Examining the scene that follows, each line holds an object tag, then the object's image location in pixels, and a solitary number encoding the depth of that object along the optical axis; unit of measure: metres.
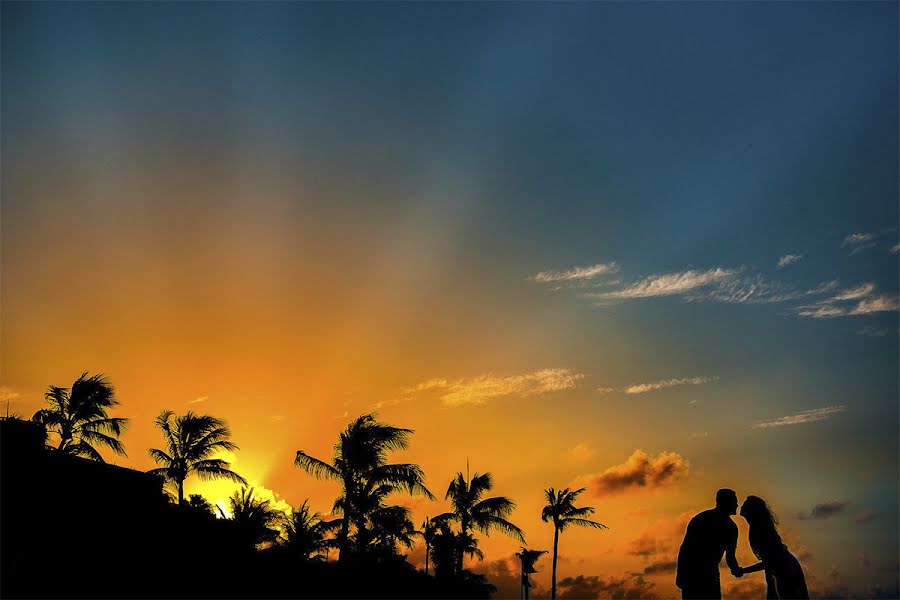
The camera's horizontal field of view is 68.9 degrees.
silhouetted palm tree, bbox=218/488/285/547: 33.19
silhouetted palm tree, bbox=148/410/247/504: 38.59
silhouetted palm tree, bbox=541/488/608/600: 59.19
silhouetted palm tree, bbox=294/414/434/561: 35.94
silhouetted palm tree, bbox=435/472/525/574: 50.22
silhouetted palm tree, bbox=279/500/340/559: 34.22
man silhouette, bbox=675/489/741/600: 8.59
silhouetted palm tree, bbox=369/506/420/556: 36.53
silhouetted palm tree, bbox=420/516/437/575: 51.72
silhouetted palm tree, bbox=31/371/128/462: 33.41
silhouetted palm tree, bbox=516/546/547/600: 56.94
